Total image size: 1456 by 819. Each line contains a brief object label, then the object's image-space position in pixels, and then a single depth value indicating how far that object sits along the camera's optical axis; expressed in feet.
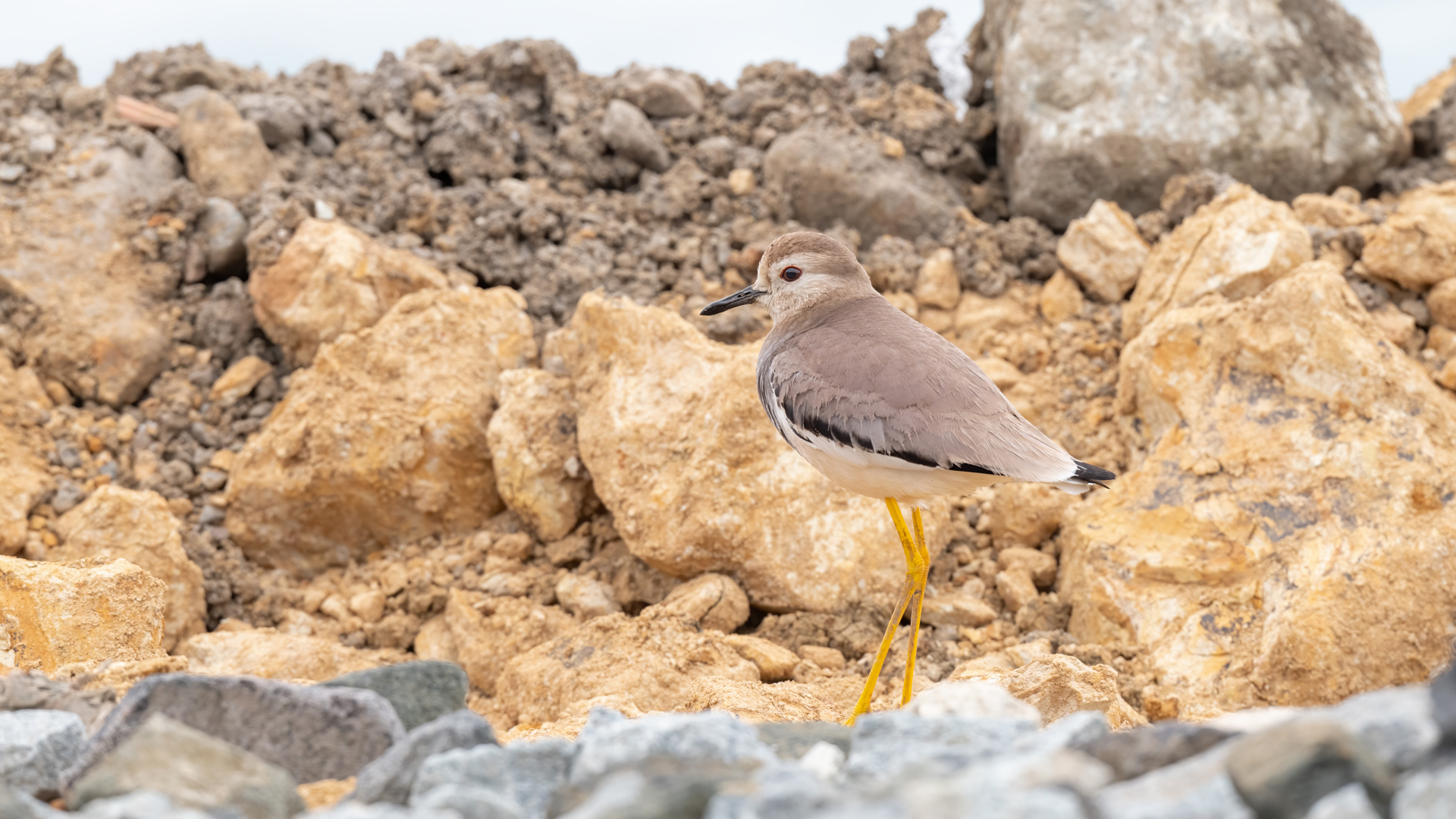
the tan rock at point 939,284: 49.14
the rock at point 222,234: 48.62
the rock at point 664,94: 59.11
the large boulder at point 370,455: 40.65
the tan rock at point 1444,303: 41.78
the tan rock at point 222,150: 50.83
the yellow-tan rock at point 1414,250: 42.80
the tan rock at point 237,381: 45.34
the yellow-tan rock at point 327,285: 44.78
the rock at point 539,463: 39.24
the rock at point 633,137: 55.98
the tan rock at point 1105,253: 47.80
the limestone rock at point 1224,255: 42.14
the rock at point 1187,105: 50.29
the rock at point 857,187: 52.80
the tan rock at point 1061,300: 47.96
